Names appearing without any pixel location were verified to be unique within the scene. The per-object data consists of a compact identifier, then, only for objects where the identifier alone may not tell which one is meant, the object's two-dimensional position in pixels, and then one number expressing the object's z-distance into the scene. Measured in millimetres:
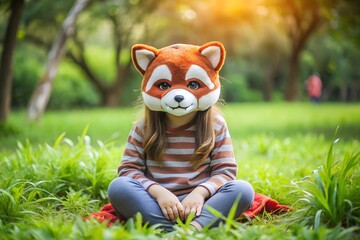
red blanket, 2696
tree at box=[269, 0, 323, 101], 18594
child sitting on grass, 2545
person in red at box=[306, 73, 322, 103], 17712
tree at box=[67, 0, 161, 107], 16828
